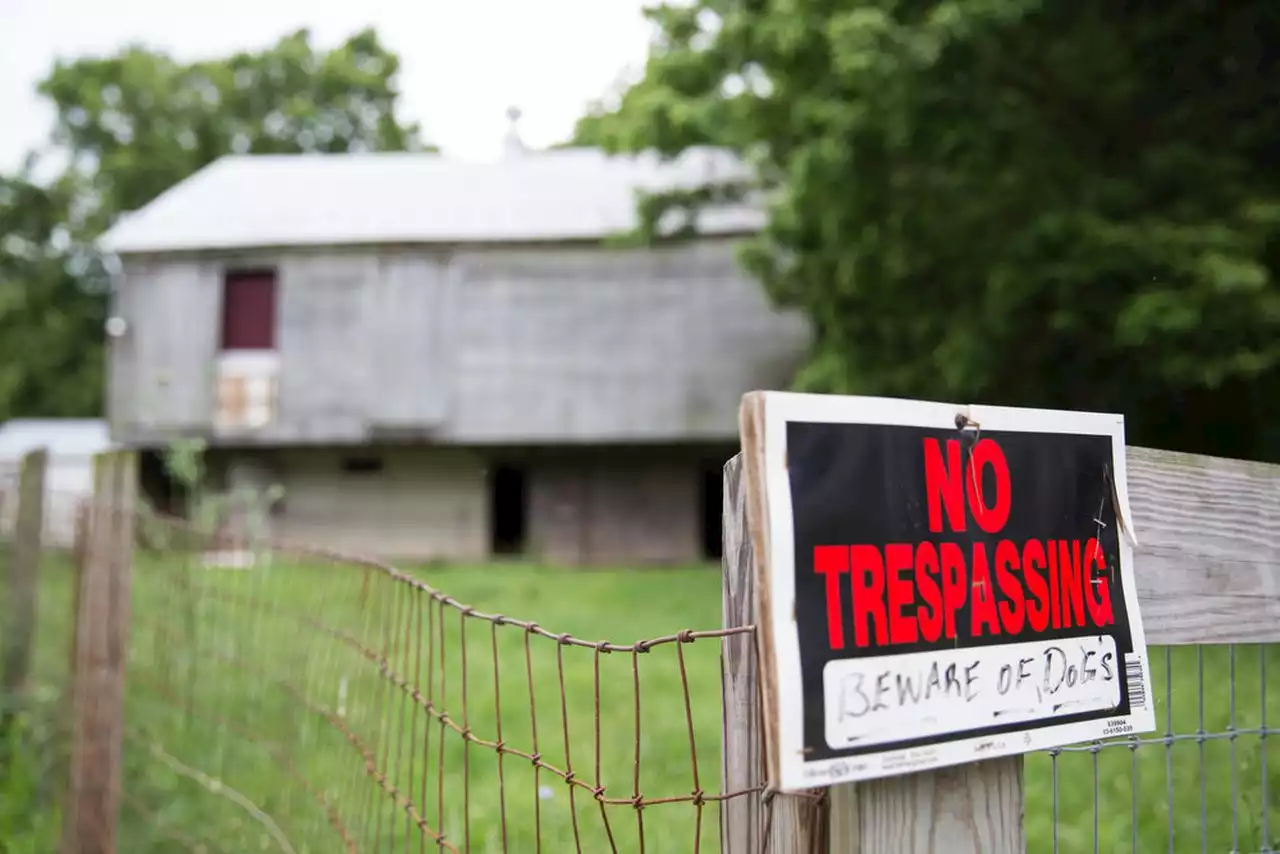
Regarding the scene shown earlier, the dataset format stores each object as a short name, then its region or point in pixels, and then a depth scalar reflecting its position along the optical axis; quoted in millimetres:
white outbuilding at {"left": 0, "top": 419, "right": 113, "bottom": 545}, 24000
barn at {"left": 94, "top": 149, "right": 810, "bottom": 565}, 17266
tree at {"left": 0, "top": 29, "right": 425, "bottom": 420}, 32250
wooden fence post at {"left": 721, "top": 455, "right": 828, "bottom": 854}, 1214
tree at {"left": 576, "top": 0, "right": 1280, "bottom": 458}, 7777
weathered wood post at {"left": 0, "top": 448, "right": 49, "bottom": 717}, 4957
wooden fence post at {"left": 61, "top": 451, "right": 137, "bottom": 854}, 4051
